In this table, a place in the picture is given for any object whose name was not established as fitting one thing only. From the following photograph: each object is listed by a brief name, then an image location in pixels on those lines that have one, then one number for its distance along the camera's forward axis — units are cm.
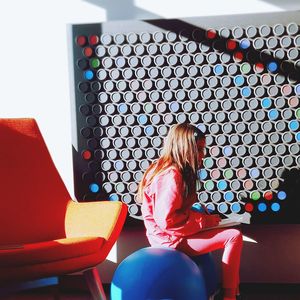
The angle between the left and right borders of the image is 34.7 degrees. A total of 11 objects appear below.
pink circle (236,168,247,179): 250
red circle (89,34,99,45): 256
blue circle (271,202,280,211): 247
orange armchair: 204
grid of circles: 246
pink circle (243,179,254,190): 249
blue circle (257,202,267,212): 248
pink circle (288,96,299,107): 244
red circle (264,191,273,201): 248
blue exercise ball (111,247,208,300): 185
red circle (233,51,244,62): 247
